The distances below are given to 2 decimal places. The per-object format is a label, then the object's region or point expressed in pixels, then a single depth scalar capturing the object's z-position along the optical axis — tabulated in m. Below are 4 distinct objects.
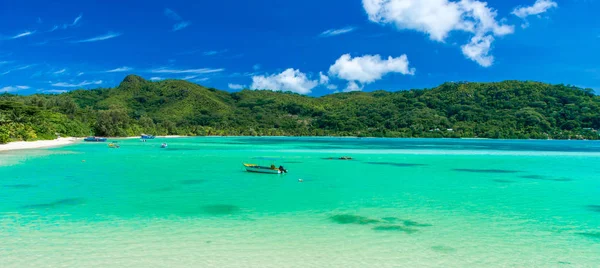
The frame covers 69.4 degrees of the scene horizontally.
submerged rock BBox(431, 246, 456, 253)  10.55
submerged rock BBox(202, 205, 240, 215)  14.95
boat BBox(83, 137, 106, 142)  75.56
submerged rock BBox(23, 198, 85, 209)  15.66
